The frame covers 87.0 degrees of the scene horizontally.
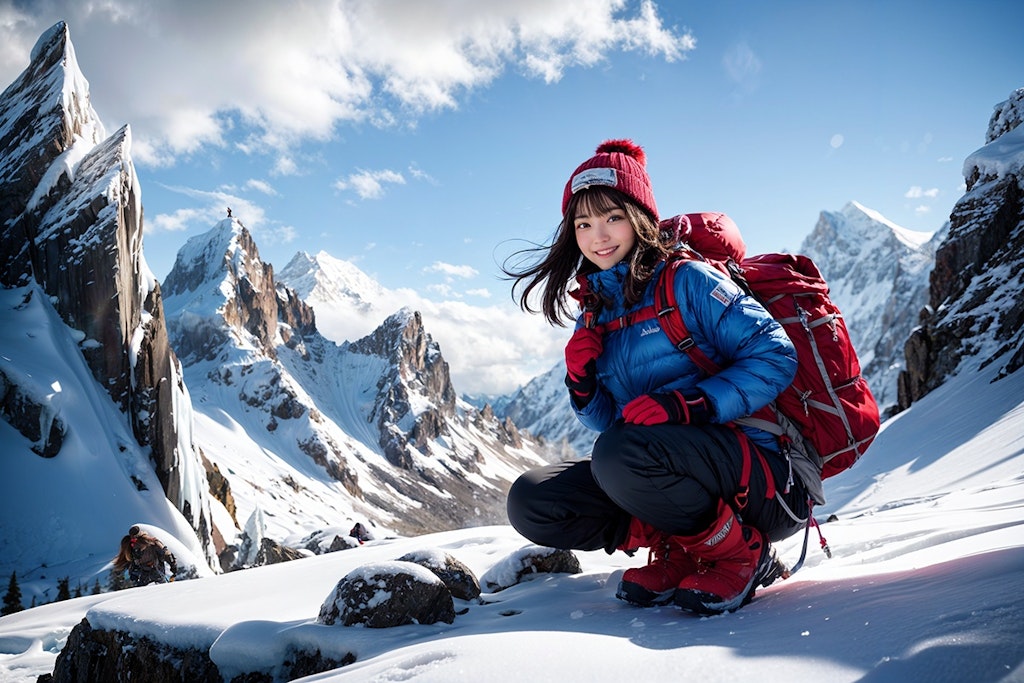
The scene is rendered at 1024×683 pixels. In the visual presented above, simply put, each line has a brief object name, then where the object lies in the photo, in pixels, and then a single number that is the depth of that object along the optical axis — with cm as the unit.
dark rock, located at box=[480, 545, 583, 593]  423
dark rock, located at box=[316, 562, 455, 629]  315
